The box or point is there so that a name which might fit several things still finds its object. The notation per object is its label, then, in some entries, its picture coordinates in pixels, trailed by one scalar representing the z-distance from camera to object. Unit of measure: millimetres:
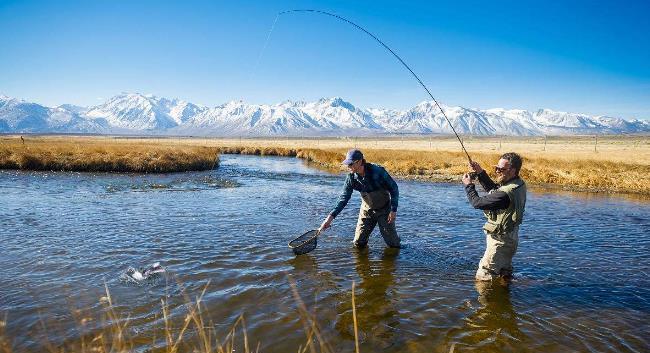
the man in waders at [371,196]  9305
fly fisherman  7074
